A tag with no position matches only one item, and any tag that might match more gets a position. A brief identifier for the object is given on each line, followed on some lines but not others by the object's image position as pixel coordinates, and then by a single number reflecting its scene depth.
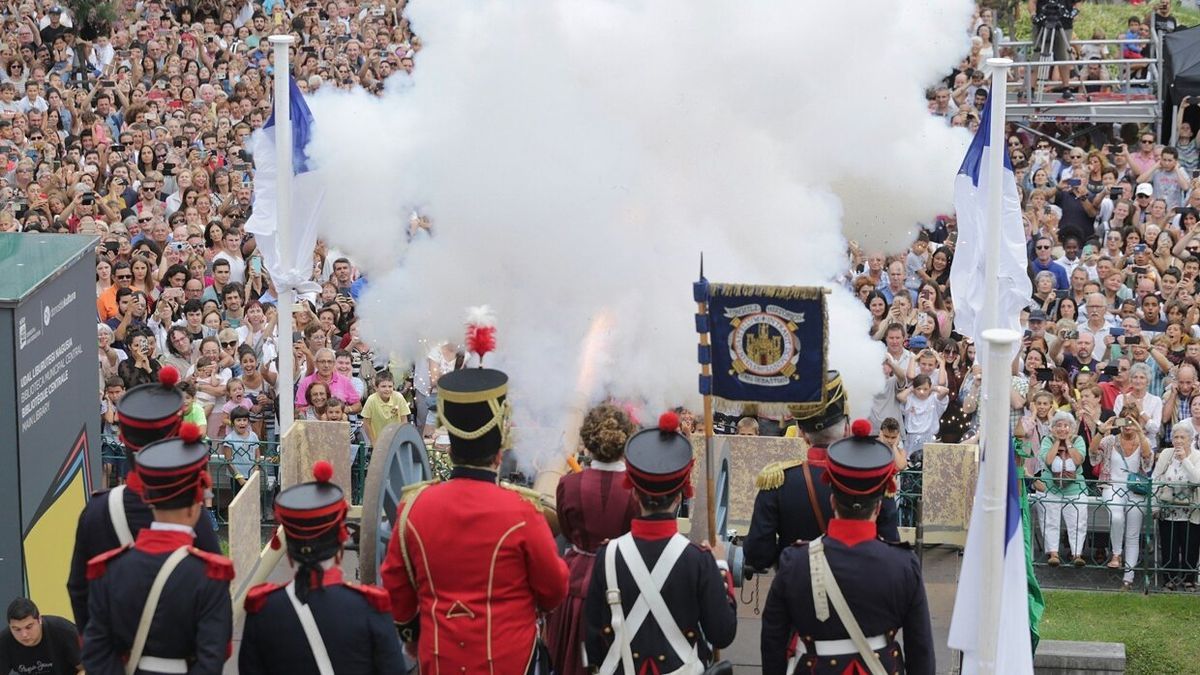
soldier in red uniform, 14.04
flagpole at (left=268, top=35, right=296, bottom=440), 22.36
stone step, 21.03
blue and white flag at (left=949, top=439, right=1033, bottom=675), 15.37
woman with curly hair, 16.09
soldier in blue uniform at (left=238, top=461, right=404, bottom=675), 13.44
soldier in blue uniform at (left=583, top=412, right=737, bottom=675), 14.41
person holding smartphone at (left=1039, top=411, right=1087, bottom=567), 24.25
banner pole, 15.85
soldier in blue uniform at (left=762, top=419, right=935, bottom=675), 14.24
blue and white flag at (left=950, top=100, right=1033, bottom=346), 21.91
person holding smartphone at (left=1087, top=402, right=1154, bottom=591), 24.22
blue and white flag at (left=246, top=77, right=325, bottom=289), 22.82
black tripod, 41.31
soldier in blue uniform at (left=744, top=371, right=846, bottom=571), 16.39
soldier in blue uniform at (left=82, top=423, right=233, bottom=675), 13.30
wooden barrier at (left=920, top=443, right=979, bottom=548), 21.14
